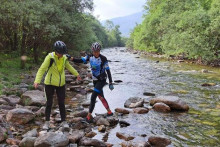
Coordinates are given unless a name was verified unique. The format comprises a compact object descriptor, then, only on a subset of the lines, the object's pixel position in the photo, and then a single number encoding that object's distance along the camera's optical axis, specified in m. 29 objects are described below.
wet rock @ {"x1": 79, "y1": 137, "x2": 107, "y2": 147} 5.96
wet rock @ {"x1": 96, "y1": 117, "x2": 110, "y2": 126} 7.68
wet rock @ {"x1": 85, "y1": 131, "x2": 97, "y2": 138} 6.69
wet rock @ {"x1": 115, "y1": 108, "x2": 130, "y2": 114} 9.16
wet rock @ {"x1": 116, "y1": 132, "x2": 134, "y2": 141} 6.66
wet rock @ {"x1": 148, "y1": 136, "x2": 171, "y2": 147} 6.26
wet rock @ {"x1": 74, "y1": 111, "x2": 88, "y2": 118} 8.54
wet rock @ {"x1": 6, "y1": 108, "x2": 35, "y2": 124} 7.17
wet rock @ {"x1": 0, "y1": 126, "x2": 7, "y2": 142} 5.85
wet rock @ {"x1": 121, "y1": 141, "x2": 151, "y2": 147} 5.99
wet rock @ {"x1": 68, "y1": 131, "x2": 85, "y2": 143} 6.03
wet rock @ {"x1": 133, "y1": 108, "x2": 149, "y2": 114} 9.27
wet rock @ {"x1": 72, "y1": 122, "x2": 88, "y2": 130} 7.33
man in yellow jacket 6.37
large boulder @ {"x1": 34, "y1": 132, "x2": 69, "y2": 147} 5.43
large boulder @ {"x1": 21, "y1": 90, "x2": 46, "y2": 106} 9.32
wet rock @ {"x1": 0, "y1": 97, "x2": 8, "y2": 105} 8.79
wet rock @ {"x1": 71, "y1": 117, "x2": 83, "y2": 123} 7.82
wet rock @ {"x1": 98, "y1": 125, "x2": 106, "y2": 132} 7.16
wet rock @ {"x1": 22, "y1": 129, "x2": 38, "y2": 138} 6.12
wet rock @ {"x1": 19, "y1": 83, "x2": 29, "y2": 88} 12.10
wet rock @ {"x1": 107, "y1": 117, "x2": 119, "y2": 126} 7.83
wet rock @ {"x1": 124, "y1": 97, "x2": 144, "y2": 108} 10.10
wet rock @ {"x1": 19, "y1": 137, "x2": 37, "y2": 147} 5.56
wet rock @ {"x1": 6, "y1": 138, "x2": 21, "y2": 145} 5.73
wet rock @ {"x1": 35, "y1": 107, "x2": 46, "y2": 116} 8.25
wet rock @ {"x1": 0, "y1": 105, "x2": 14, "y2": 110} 8.35
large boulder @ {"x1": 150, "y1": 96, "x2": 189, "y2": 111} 9.54
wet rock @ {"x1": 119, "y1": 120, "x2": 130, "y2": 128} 7.77
